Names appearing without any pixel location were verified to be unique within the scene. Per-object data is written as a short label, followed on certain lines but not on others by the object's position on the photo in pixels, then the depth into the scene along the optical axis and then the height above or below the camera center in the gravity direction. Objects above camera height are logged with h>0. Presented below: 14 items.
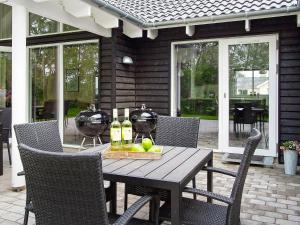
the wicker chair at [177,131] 2.91 -0.29
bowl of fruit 2.19 -0.36
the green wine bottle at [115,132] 2.29 -0.22
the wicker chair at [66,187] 1.25 -0.36
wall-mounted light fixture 5.79 +0.77
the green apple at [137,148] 2.23 -0.34
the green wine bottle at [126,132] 2.33 -0.23
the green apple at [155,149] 2.27 -0.35
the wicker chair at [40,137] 2.20 -0.26
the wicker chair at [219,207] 1.71 -0.70
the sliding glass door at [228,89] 5.34 +0.23
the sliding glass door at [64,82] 6.10 +0.41
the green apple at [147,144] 2.26 -0.31
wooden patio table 1.64 -0.41
